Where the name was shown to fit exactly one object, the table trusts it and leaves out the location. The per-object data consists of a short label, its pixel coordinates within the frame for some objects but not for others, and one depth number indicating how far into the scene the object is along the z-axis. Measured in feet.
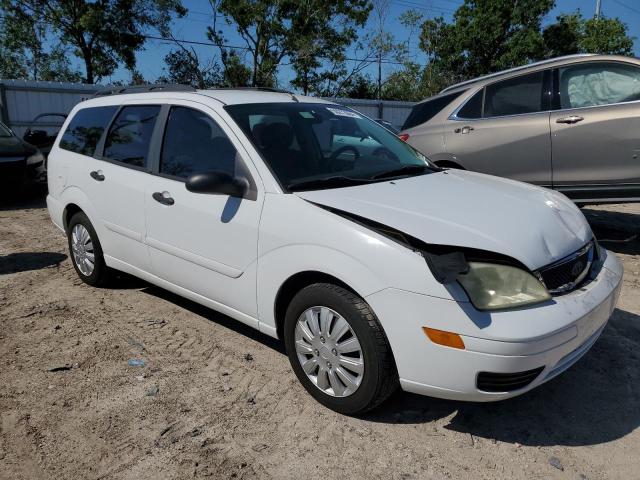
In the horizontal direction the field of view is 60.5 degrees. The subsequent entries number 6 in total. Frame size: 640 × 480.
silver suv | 17.57
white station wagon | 7.90
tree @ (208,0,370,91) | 70.85
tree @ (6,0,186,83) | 73.00
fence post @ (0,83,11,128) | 44.19
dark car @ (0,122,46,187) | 28.37
